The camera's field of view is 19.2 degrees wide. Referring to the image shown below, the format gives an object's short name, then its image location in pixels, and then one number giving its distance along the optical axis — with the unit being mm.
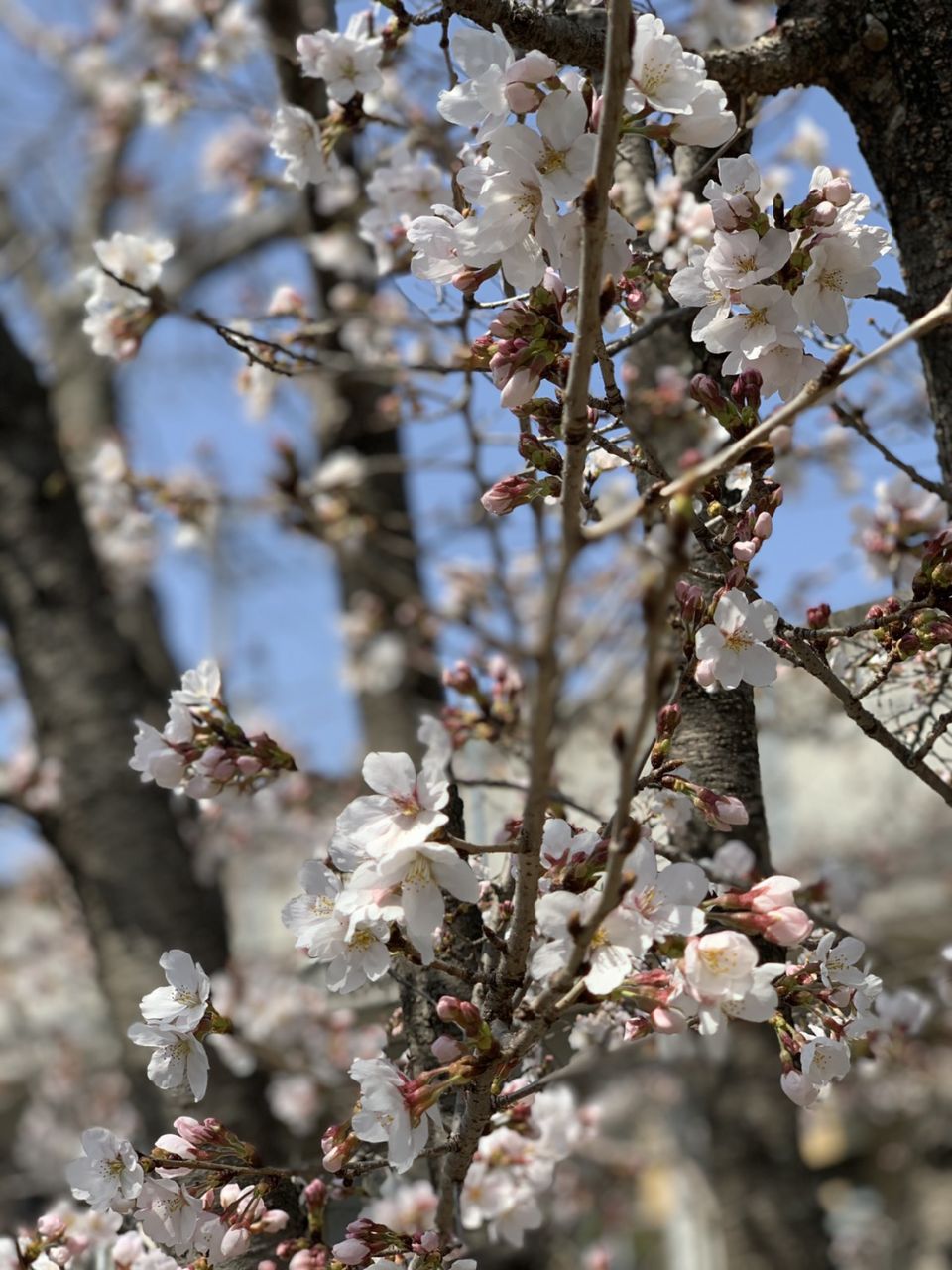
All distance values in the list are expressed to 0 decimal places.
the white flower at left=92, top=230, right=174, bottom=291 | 1233
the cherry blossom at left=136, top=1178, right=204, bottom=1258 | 971
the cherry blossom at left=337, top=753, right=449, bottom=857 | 904
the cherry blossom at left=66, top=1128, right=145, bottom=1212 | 962
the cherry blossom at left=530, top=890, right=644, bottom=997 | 898
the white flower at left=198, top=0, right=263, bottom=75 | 1797
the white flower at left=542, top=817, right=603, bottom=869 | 939
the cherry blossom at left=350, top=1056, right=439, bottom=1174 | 921
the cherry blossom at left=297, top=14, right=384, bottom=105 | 1121
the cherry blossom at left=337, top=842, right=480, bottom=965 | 899
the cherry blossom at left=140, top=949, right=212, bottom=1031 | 967
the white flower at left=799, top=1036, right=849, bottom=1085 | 951
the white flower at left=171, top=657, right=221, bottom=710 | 1067
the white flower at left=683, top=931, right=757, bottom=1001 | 896
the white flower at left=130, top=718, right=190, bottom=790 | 1061
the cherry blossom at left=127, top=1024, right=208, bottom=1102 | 971
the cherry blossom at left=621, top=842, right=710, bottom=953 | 906
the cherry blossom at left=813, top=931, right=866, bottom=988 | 969
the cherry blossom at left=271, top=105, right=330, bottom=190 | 1155
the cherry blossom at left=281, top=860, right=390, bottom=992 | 935
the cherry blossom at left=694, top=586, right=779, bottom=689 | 961
